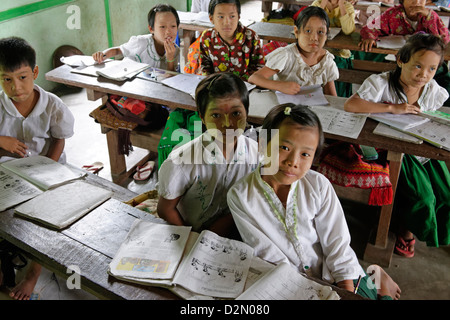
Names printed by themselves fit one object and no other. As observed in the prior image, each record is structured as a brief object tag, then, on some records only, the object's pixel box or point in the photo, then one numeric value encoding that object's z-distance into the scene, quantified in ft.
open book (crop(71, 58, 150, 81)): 8.85
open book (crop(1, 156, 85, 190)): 5.44
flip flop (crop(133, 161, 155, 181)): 10.02
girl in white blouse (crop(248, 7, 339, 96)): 7.95
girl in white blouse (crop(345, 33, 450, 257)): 7.18
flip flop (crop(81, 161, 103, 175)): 9.68
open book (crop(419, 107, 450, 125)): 6.95
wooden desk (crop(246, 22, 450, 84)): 10.22
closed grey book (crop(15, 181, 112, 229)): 4.76
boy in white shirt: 6.29
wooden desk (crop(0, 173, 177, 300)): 3.88
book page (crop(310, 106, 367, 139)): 6.79
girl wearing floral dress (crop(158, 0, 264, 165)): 9.39
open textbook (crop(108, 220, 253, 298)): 3.85
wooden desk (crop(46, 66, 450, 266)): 6.45
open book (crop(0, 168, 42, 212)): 5.01
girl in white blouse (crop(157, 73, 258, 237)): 5.01
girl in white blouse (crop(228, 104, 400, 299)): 4.44
